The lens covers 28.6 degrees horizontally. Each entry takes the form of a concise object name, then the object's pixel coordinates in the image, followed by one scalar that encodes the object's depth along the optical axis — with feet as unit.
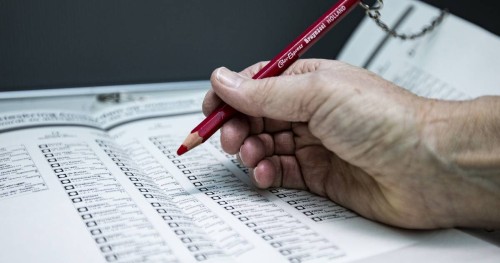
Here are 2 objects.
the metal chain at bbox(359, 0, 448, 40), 2.04
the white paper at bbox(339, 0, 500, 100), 1.91
